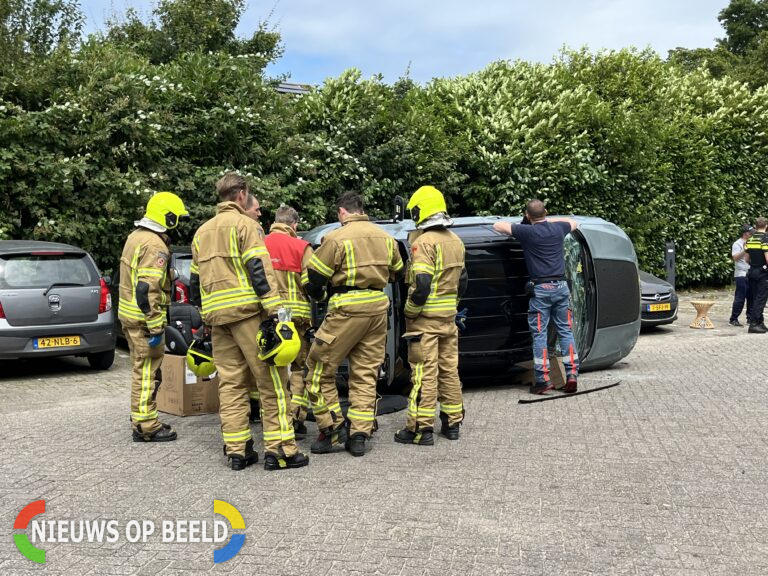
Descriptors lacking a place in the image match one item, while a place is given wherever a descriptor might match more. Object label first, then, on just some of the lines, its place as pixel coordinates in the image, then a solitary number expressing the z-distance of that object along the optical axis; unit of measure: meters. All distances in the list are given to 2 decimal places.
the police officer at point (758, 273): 13.79
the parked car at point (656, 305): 13.85
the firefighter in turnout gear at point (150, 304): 6.32
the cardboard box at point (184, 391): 7.40
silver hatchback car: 9.44
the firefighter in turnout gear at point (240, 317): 5.58
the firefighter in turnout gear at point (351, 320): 6.01
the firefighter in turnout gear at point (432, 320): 6.41
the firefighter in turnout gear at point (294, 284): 6.67
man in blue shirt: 8.15
